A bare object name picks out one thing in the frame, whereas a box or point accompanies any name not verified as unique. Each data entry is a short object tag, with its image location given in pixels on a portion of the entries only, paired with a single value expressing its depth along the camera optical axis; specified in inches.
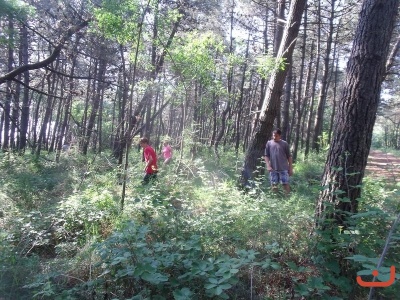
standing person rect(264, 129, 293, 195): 269.1
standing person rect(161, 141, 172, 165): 411.0
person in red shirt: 329.6
